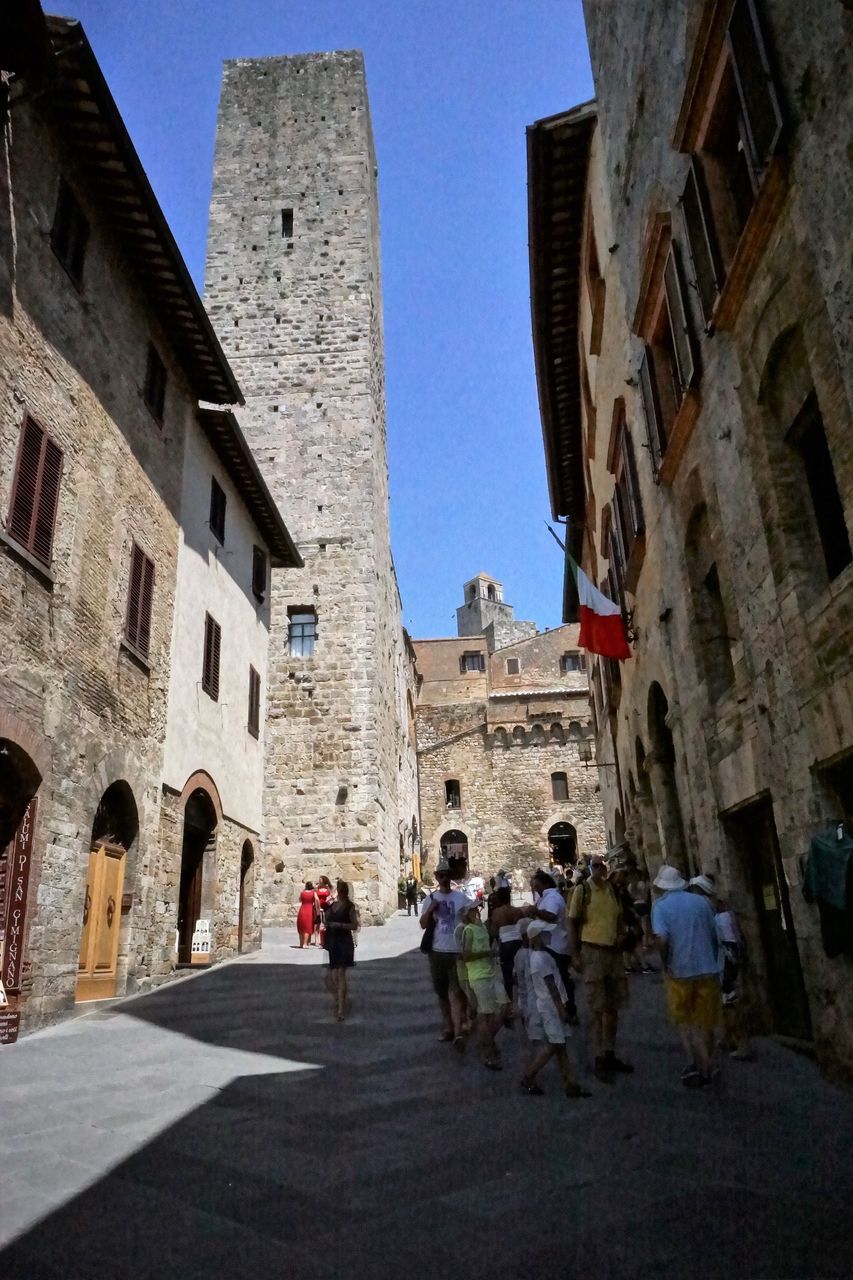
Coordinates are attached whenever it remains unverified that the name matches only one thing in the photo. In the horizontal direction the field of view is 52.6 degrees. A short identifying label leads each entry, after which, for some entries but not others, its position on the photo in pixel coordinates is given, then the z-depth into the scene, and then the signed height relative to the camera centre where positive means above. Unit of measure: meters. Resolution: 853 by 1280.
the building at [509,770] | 35.47 +6.19
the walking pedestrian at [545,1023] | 5.56 -0.63
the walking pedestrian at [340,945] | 8.65 -0.13
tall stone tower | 20.22 +12.78
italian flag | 11.91 +3.95
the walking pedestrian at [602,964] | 6.17 -0.31
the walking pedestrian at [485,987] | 6.73 -0.47
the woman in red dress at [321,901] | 14.98 +0.53
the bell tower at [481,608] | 64.75 +23.13
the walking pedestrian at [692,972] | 5.74 -0.36
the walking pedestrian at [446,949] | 7.57 -0.19
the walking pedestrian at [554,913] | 6.75 +0.07
